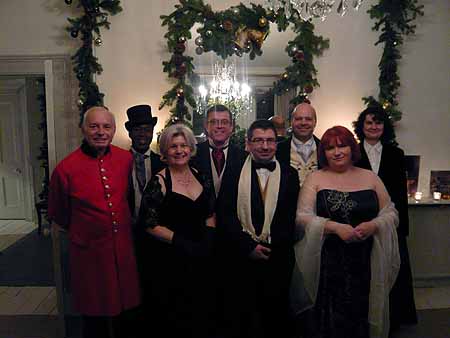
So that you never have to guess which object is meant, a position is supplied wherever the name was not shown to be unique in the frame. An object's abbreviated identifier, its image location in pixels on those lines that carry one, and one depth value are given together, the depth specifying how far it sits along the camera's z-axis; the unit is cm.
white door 567
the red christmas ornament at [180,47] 308
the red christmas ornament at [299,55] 318
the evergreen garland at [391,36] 319
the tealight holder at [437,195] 335
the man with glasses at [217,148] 238
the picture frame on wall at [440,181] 347
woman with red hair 202
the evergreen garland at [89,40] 307
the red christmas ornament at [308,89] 322
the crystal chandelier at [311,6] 191
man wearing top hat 222
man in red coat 195
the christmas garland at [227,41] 307
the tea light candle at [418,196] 330
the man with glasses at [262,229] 204
